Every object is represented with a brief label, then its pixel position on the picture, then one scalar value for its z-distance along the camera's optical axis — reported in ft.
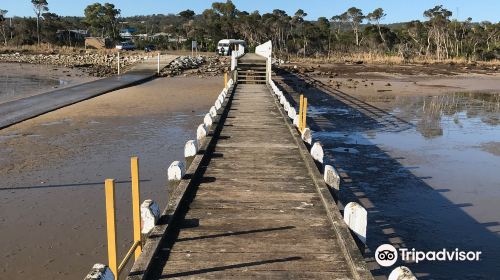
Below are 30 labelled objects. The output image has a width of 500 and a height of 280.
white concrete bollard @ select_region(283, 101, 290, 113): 41.95
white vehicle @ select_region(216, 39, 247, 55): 175.38
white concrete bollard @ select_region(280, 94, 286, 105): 47.14
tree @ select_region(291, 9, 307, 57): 243.87
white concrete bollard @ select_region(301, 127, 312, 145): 29.90
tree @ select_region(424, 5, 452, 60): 206.81
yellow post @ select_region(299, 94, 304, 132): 39.14
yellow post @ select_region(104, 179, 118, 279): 12.52
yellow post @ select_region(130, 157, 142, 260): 15.79
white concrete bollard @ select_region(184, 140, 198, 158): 25.30
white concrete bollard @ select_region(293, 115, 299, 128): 35.86
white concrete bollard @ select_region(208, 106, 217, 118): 38.25
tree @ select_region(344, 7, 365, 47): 281.54
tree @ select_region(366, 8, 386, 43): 250.37
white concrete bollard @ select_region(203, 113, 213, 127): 34.35
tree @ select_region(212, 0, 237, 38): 297.94
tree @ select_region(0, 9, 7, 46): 258.76
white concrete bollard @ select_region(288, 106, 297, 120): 38.58
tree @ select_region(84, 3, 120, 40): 315.17
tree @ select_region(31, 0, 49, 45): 295.07
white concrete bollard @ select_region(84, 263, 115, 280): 11.59
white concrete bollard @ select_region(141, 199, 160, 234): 16.34
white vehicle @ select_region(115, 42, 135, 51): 223.92
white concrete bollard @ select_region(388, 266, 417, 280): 11.89
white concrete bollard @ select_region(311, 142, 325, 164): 25.49
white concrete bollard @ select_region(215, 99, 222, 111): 42.88
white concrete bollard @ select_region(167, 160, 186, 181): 21.25
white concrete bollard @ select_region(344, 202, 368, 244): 16.12
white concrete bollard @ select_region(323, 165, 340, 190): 20.89
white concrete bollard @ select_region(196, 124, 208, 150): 30.27
